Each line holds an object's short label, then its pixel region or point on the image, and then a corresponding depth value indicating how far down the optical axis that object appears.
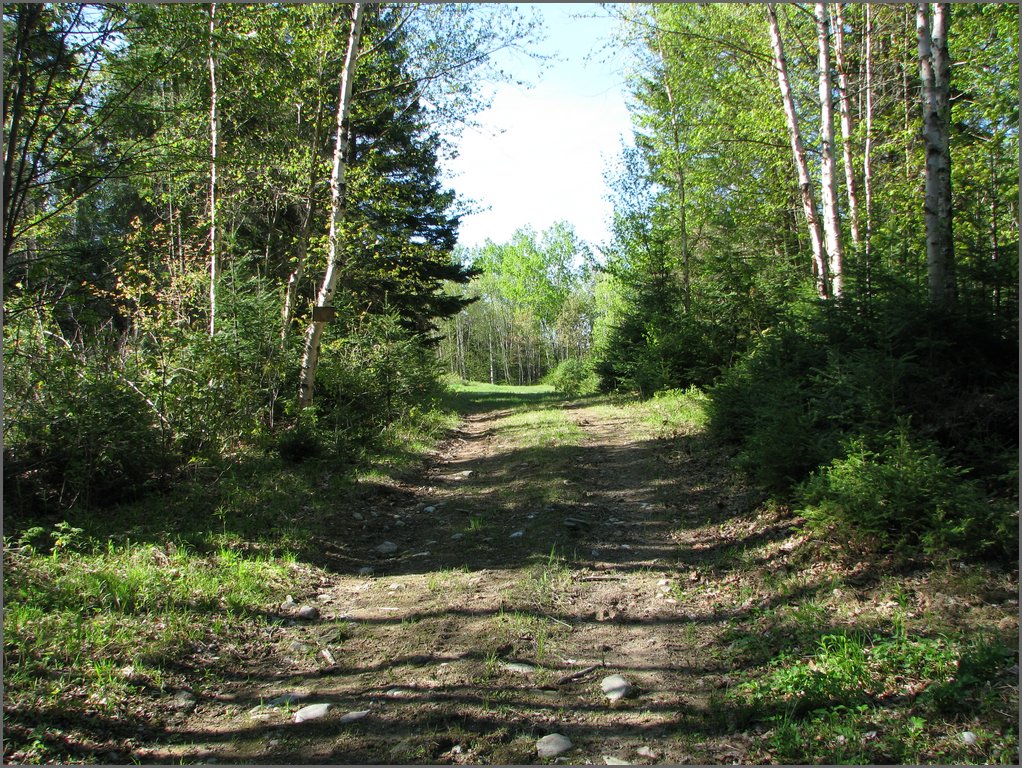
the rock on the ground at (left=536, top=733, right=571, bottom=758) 3.12
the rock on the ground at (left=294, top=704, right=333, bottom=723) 3.48
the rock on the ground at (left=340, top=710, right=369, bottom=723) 3.44
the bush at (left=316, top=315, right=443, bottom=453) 11.73
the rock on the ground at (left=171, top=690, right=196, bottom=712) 3.62
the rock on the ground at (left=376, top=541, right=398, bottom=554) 6.67
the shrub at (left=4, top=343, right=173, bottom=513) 6.54
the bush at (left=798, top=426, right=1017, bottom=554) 4.41
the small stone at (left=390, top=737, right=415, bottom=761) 3.13
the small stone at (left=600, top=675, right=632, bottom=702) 3.63
